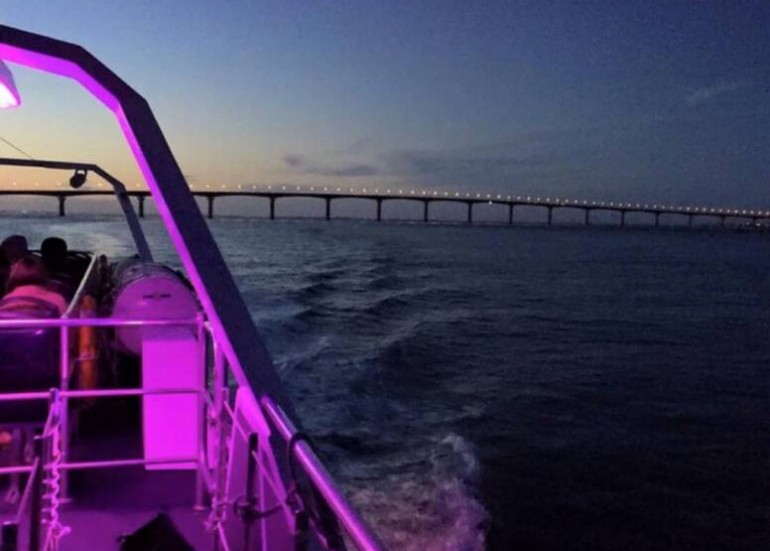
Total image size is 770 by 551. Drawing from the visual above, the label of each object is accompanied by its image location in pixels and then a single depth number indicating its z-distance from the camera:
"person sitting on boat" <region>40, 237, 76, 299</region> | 5.96
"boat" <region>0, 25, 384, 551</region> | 2.32
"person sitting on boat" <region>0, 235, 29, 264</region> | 6.12
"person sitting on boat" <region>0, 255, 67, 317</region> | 3.96
